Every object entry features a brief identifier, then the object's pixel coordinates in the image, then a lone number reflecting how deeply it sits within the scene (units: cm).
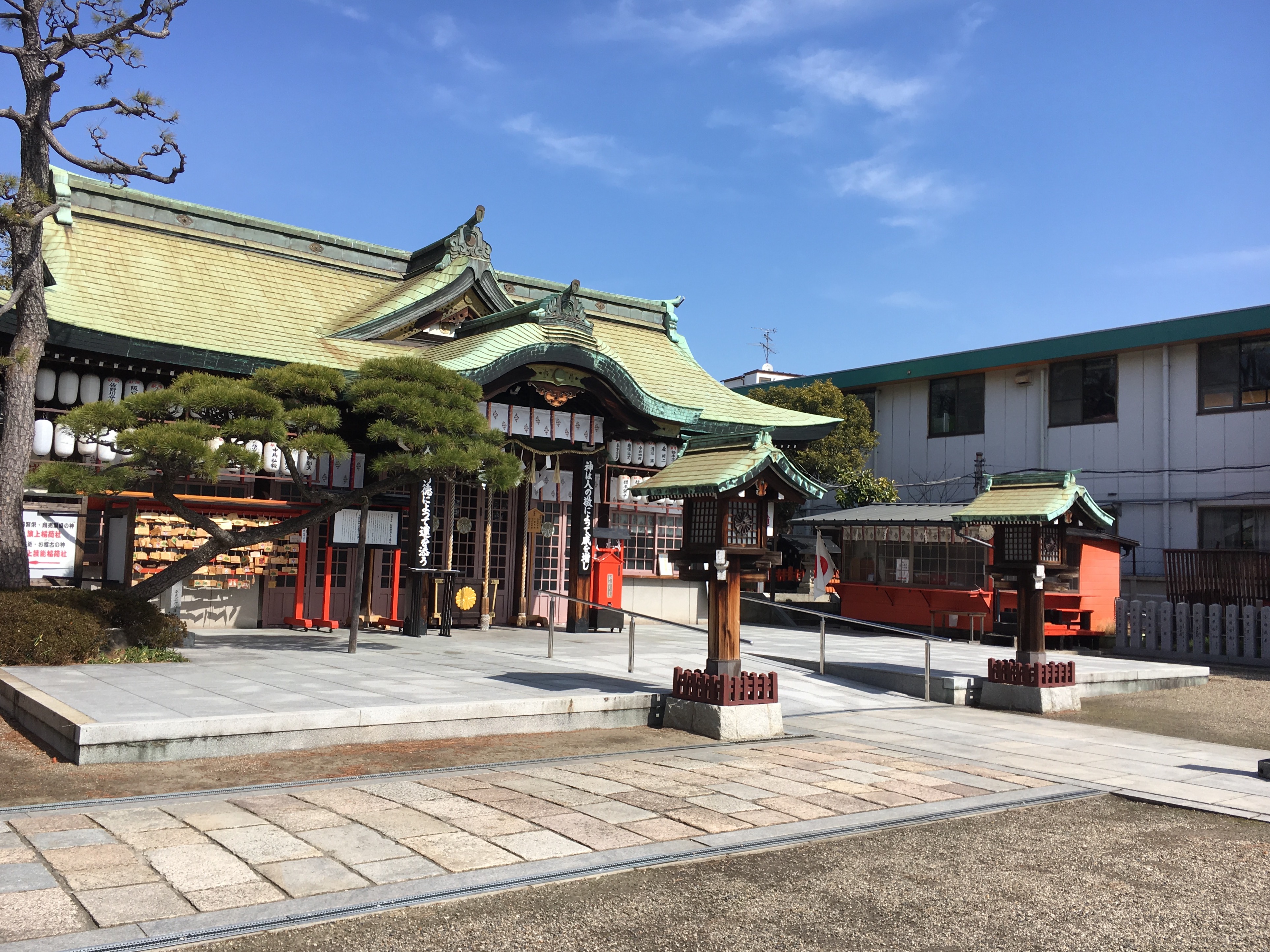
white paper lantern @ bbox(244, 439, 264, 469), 1731
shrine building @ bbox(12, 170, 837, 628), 1612
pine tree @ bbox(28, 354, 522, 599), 1245
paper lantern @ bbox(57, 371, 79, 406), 1580
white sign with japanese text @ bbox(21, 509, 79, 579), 1460
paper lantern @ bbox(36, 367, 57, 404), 1560
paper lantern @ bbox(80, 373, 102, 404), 1595
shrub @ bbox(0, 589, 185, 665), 1169
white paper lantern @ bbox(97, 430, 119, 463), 1577
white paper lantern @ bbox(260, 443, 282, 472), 1698
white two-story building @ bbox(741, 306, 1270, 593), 2533
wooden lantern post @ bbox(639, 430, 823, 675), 1091
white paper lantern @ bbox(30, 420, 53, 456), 1562
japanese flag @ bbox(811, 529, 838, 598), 2630
